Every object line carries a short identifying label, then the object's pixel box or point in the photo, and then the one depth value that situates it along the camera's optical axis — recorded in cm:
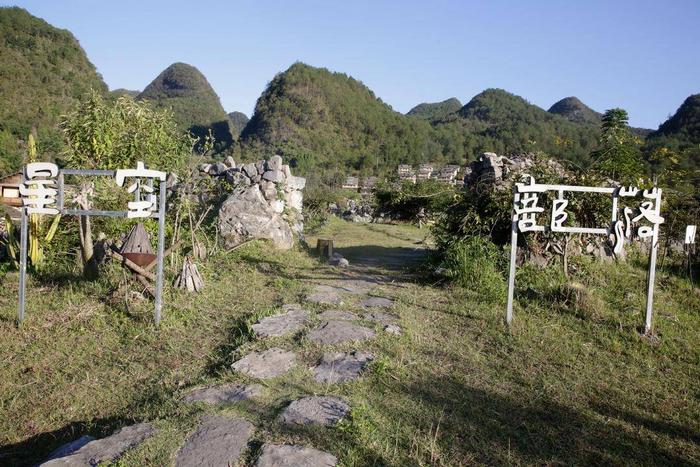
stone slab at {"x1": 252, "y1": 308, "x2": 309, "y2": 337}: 486
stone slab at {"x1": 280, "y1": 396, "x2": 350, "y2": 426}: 315
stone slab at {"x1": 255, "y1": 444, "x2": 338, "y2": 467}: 269
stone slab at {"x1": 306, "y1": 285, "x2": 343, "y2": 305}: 598
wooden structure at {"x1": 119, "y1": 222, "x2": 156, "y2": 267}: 630
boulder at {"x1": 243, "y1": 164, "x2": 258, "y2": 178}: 1069
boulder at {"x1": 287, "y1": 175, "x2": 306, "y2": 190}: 1146
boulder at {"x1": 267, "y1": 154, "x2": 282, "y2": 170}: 1079
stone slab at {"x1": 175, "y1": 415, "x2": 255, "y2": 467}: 275
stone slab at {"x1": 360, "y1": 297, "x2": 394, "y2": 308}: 591
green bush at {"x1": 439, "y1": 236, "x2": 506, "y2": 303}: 642
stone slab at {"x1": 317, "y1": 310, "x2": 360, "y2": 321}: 531
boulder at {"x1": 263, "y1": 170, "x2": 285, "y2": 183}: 1057
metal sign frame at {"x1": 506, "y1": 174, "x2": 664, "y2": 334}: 522
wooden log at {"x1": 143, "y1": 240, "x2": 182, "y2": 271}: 586
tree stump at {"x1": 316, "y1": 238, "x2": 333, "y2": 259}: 954
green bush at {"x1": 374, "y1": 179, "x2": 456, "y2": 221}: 1845
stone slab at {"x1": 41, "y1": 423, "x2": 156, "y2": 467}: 271
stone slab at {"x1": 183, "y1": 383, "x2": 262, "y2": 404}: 354
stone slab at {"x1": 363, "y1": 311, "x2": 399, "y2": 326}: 525
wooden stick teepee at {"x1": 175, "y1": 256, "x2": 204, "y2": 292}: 621
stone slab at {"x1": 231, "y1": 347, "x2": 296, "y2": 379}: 398
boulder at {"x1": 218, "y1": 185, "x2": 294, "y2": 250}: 926
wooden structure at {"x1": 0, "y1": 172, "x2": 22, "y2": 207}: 1479
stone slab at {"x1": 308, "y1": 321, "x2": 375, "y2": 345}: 466
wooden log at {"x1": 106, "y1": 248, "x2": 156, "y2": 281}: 561
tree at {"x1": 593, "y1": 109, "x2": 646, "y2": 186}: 770
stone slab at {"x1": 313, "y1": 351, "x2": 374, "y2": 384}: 386
